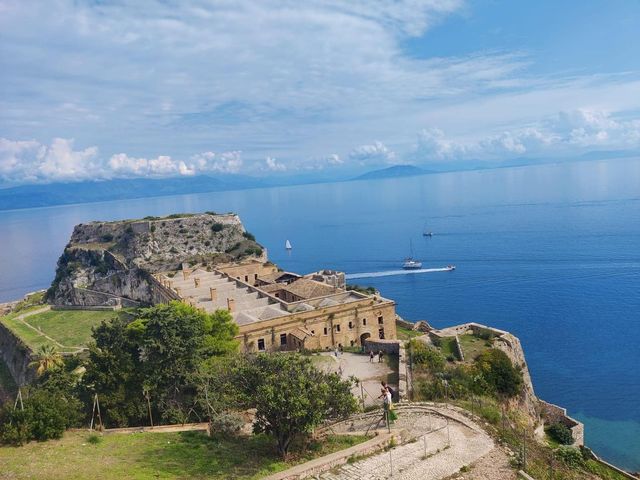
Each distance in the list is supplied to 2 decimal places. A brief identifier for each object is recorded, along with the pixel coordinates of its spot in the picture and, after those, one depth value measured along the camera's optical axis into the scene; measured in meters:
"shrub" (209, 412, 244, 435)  20.86
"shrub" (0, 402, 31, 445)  18.50
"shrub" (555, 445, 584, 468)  21.31
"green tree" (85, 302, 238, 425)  24.05
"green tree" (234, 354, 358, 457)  16.72
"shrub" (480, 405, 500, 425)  21.42
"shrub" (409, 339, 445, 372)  31.03
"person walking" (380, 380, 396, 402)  26.05
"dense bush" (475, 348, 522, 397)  31.11
